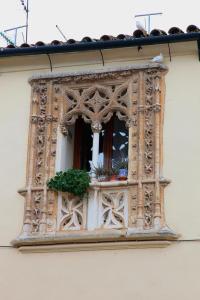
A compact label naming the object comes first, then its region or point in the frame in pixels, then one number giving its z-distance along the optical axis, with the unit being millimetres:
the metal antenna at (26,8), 15194
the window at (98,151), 12734
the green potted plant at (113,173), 13193
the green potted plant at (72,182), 12930
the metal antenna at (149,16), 13906
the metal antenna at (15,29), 14996
